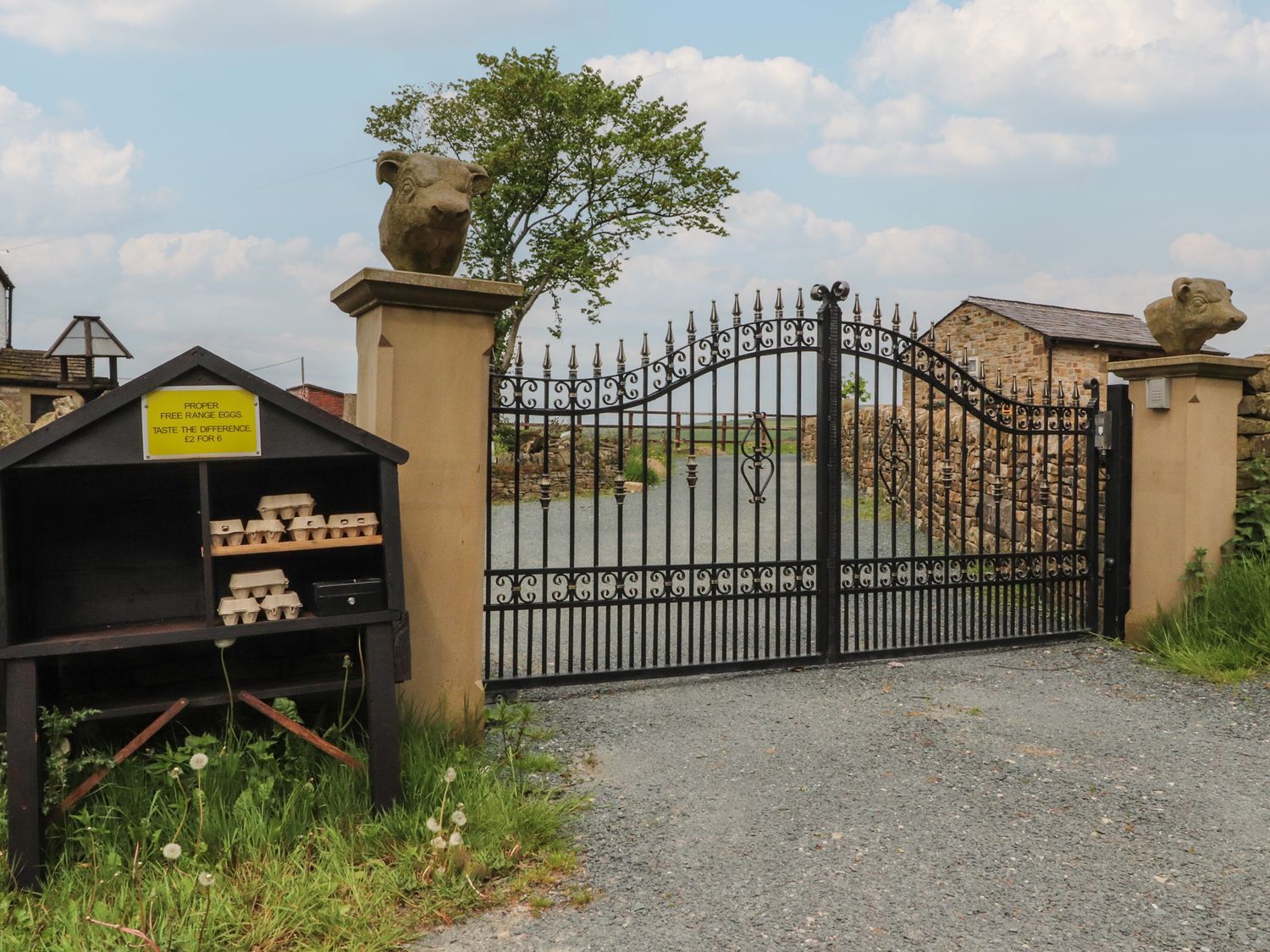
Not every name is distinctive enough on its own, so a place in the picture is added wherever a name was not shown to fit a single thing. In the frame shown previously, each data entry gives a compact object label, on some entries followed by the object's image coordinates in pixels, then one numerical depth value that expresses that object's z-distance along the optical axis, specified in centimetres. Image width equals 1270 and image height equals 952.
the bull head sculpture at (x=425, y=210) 389
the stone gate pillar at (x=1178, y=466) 614
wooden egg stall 294
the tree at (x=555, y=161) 2019
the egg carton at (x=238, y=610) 309
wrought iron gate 513
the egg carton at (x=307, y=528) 328
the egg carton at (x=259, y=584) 318
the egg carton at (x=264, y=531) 319
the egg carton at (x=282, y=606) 318
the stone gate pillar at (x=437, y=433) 387
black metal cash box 319
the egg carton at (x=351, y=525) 333
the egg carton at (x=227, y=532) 312
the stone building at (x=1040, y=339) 1812
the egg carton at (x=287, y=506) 330
